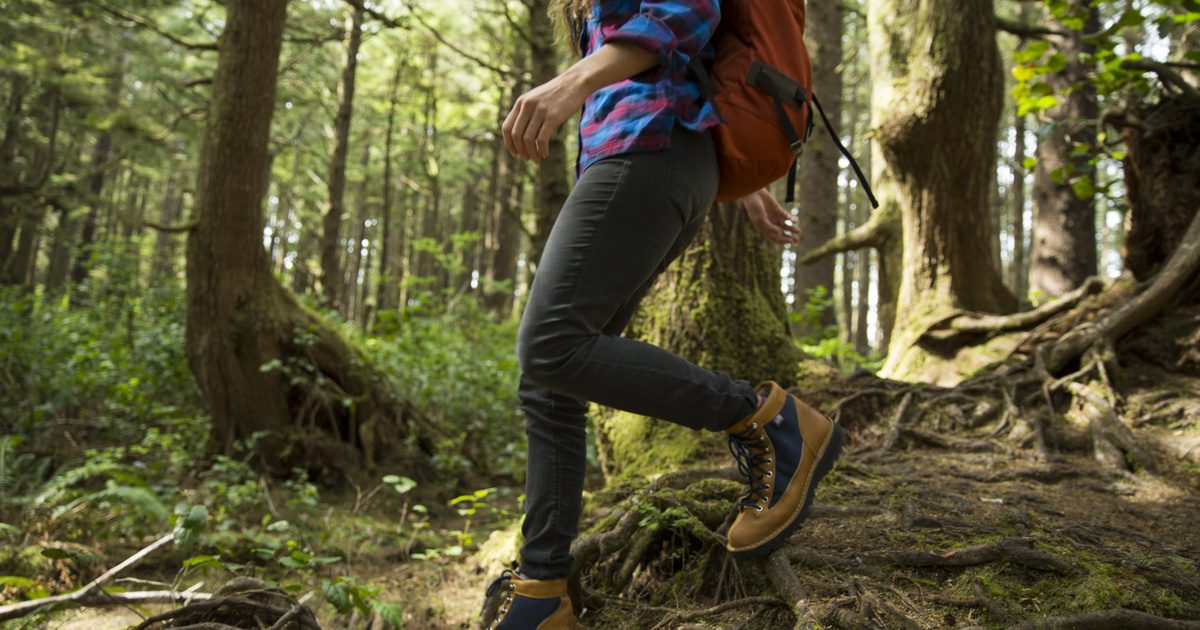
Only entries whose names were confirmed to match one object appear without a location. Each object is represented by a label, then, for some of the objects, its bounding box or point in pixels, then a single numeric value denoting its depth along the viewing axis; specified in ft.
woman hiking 5.20
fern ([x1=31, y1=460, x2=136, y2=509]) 11.90
